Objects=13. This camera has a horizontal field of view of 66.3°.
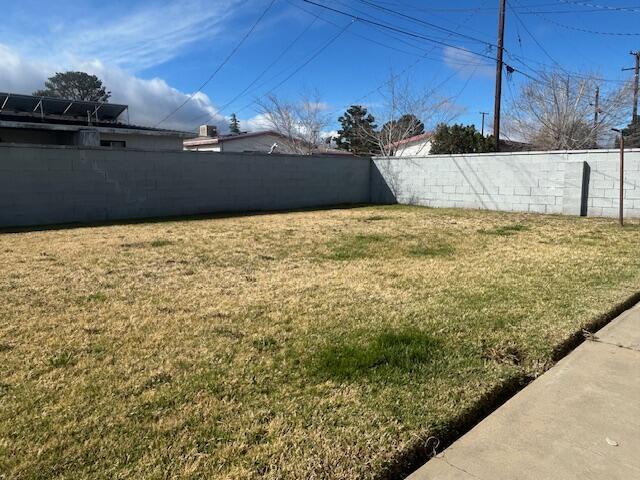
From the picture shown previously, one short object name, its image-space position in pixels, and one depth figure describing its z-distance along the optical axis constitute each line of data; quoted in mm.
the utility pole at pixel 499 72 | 19875
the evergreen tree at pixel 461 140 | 25719
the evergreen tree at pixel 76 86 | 45531
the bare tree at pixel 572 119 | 25922
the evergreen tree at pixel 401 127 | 27830
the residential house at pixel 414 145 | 29375
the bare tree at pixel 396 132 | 27812
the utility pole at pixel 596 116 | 25891
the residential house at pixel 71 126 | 16922
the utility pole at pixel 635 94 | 26516
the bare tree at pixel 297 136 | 32438
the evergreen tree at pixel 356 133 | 33378
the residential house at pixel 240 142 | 30344
